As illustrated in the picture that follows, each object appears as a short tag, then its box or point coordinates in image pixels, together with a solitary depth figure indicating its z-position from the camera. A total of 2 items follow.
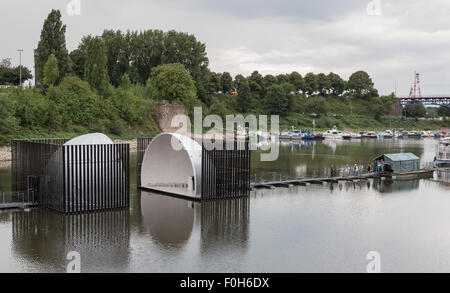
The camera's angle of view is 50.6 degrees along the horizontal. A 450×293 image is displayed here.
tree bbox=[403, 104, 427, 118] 159.88
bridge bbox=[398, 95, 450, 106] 164.25
